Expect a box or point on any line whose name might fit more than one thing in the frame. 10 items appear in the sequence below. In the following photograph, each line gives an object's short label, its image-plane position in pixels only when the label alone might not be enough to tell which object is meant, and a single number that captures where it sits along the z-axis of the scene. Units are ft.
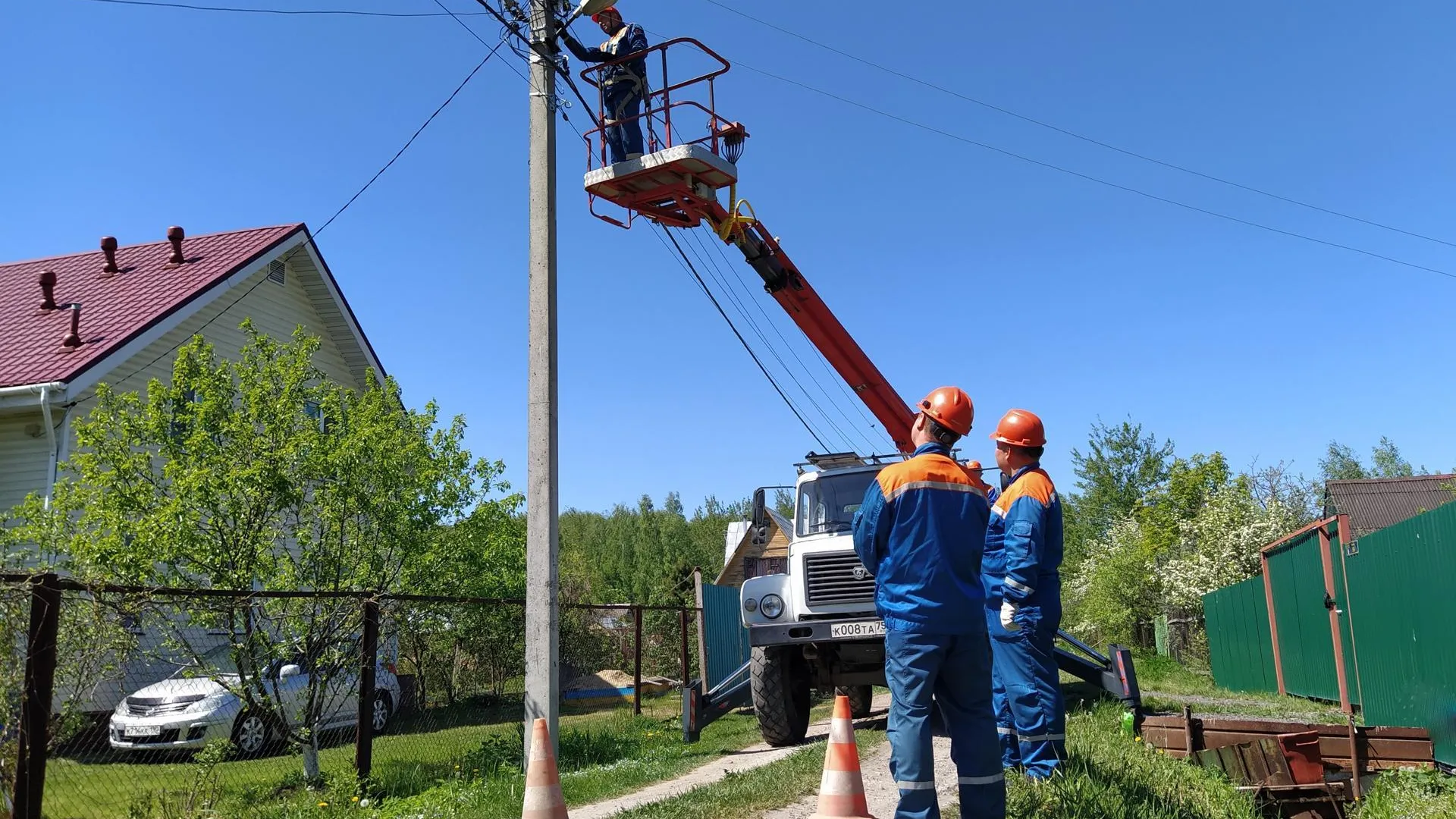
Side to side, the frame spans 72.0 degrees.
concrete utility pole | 24.38
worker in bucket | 32.53
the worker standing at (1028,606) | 18.48
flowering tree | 79.61
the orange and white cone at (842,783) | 14.10
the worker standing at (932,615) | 14.23
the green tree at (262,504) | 26.78
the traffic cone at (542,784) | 13.98
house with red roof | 43.24
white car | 27.91
